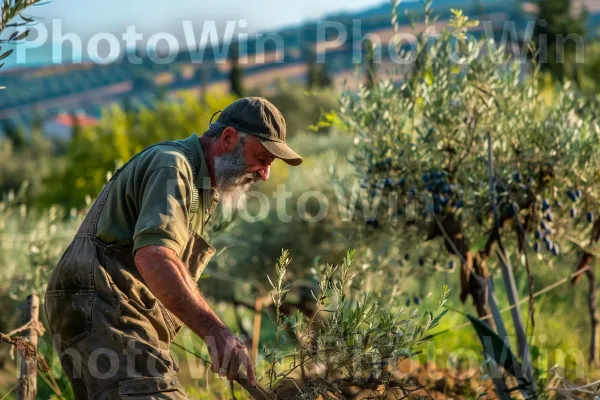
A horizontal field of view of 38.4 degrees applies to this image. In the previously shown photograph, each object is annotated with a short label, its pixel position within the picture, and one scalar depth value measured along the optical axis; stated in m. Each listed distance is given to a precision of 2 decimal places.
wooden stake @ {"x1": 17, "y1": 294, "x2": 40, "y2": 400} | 4.83
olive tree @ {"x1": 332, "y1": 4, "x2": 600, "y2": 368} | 6.05
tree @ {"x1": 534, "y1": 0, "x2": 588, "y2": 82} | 35.59
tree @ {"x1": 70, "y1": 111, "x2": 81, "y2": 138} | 55.92
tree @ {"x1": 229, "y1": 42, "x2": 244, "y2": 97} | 61.28
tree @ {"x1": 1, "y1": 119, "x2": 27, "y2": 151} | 68.25
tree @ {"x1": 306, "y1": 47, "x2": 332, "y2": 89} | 73.07
